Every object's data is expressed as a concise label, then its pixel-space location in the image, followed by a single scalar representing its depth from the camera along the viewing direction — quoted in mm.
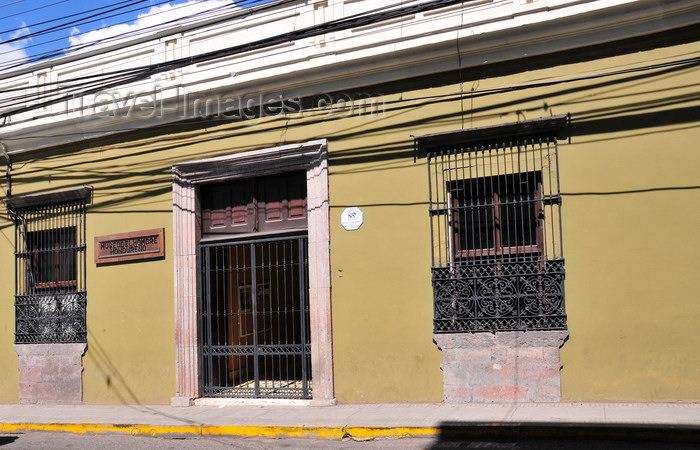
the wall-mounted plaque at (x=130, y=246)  10234
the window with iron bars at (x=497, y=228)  7988
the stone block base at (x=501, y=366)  7863
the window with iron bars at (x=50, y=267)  10954
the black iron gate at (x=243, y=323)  9537
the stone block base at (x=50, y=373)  10766
